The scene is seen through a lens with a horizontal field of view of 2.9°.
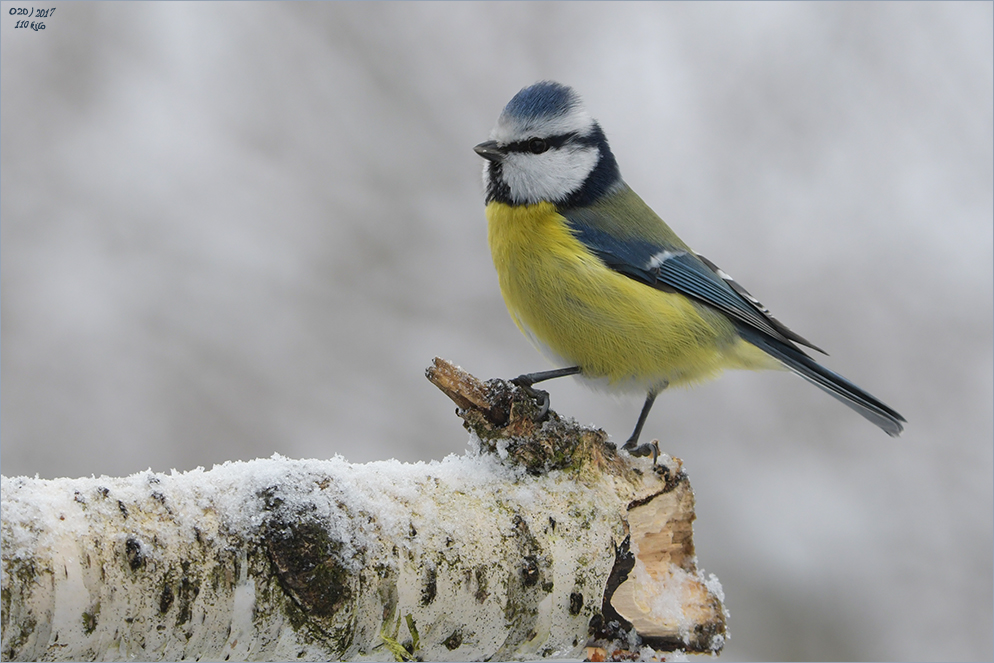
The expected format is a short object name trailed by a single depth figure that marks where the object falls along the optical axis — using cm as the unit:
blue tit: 434
